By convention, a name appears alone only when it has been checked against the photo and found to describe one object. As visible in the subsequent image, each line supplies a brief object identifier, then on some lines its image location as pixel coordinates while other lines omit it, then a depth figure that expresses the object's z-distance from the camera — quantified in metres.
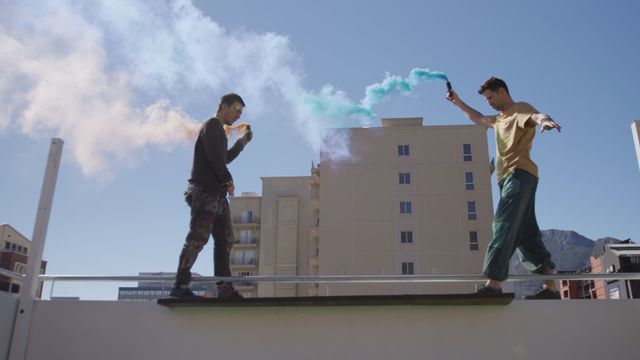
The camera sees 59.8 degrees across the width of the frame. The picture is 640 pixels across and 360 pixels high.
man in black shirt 4.32
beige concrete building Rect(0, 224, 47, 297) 55.54
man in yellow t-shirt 3.93
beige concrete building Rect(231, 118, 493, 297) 47.91
